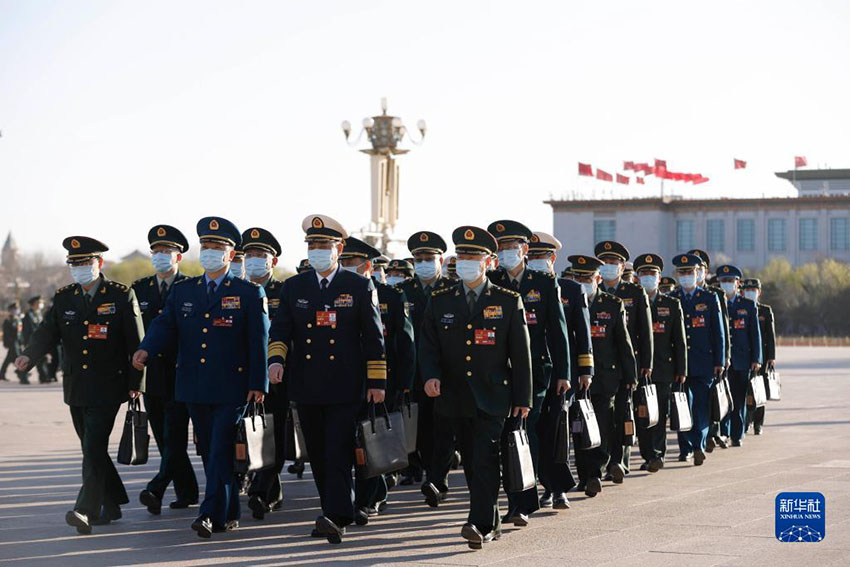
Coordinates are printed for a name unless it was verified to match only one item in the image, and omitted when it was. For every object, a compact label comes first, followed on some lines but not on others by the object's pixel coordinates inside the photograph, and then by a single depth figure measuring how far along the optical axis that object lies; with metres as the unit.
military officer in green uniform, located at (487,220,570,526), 10.52
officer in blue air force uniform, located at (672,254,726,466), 14.99
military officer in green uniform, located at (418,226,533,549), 9.35
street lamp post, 46.06
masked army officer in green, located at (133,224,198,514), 11.11
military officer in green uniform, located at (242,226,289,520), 10.97
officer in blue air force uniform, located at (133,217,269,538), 9.75
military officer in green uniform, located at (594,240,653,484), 12.95
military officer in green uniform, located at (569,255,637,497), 12.54
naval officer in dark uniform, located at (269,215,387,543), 9.64
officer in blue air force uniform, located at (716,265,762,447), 17.50
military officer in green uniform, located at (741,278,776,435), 18.40
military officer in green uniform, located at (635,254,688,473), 14.30
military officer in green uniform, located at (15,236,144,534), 10.20
